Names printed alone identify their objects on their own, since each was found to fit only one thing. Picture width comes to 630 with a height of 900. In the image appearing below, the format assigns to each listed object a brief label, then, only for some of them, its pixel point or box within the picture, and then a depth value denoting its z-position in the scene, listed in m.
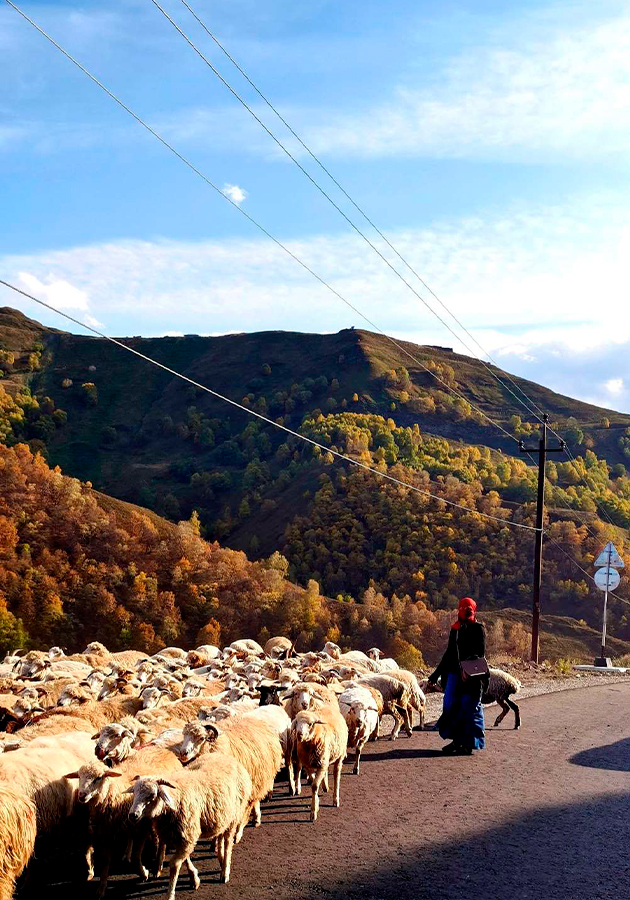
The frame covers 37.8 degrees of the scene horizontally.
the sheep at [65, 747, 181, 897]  6.93
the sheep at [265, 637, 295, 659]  17.89
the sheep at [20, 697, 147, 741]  9.38
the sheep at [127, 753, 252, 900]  6.56
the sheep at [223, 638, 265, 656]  17.85
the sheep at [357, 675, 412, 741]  12.78
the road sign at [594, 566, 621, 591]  27.30
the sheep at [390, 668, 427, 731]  13.78
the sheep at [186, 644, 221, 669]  16.30
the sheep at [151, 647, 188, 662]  18.74
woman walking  12.01
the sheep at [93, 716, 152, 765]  7.66
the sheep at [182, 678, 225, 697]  11.77
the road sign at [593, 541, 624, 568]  27.53
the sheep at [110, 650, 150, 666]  17.44
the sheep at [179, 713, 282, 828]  7.97
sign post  27.33
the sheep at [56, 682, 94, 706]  10.84
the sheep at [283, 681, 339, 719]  9.88
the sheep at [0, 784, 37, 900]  6.46
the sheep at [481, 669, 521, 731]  14.62
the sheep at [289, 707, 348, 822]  8.79
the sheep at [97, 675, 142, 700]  11.50
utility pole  29.88
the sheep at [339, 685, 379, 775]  10.55
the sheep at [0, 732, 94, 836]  7.10
